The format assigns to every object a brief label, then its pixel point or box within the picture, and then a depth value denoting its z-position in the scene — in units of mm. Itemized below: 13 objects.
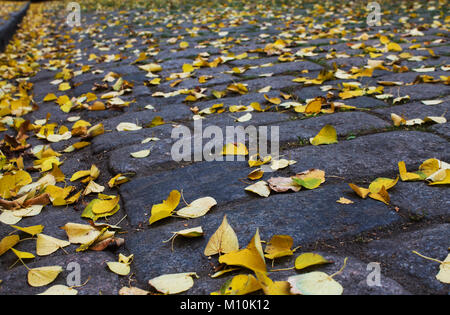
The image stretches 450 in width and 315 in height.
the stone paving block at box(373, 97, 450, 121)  1915
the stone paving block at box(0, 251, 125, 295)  975
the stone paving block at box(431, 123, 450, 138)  1701
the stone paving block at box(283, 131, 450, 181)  1458
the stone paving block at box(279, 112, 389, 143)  1786
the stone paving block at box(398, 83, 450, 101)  2152
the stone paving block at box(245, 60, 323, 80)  2832
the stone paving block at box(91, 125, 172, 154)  1866
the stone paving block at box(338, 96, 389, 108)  2104
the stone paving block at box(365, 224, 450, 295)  912
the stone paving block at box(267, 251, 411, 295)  884
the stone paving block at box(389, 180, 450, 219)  1185
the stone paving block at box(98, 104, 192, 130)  2137
